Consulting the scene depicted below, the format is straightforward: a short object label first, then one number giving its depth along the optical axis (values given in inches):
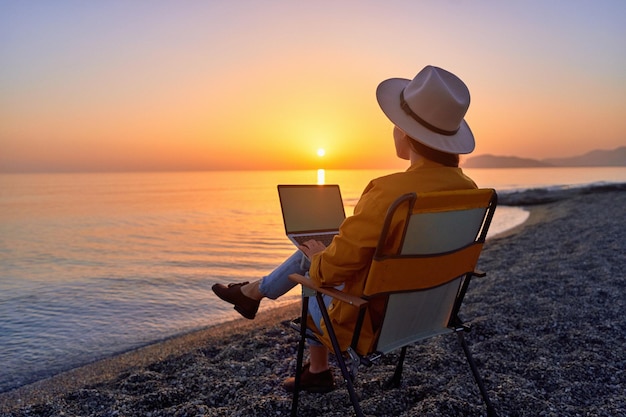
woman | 91.6
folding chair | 88.1
